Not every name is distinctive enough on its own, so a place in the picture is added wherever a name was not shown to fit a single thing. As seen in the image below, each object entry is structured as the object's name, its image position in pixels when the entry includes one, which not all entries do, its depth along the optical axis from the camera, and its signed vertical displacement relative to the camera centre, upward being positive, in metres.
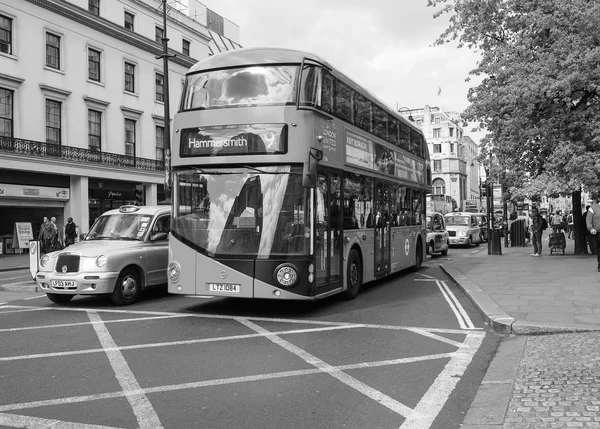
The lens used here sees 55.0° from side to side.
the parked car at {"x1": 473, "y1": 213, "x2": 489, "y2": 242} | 35.58 -0.22
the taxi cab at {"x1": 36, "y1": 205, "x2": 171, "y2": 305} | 9.89 -0.55
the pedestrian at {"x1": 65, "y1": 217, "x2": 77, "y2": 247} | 22.28 -0.11
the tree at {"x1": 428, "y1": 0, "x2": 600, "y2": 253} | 16.97 +4.05
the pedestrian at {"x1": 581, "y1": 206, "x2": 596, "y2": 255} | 19.22 -0.61
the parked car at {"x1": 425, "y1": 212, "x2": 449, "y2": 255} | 22.88 -0.46
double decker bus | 8.57 +0.74
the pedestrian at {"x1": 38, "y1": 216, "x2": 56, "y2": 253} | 20.61 -0.23
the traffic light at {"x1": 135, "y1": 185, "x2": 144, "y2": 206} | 21.67 +1.26
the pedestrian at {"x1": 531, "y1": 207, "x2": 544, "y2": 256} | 20.30 -0.22
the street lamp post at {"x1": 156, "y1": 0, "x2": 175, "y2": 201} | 17.96 +4.45
